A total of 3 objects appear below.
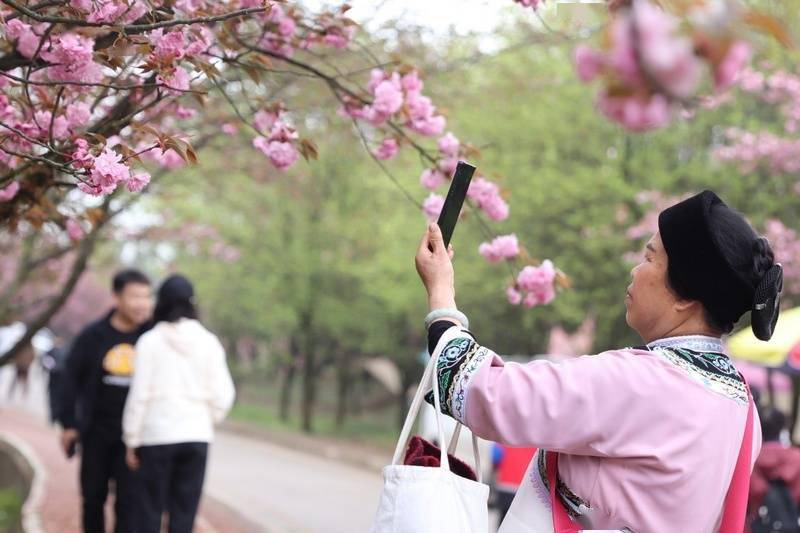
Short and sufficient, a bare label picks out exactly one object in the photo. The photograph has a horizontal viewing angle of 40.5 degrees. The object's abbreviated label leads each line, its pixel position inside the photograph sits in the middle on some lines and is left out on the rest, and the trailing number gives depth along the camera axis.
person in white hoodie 6.13
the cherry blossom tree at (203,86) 1.23
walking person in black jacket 6.79
